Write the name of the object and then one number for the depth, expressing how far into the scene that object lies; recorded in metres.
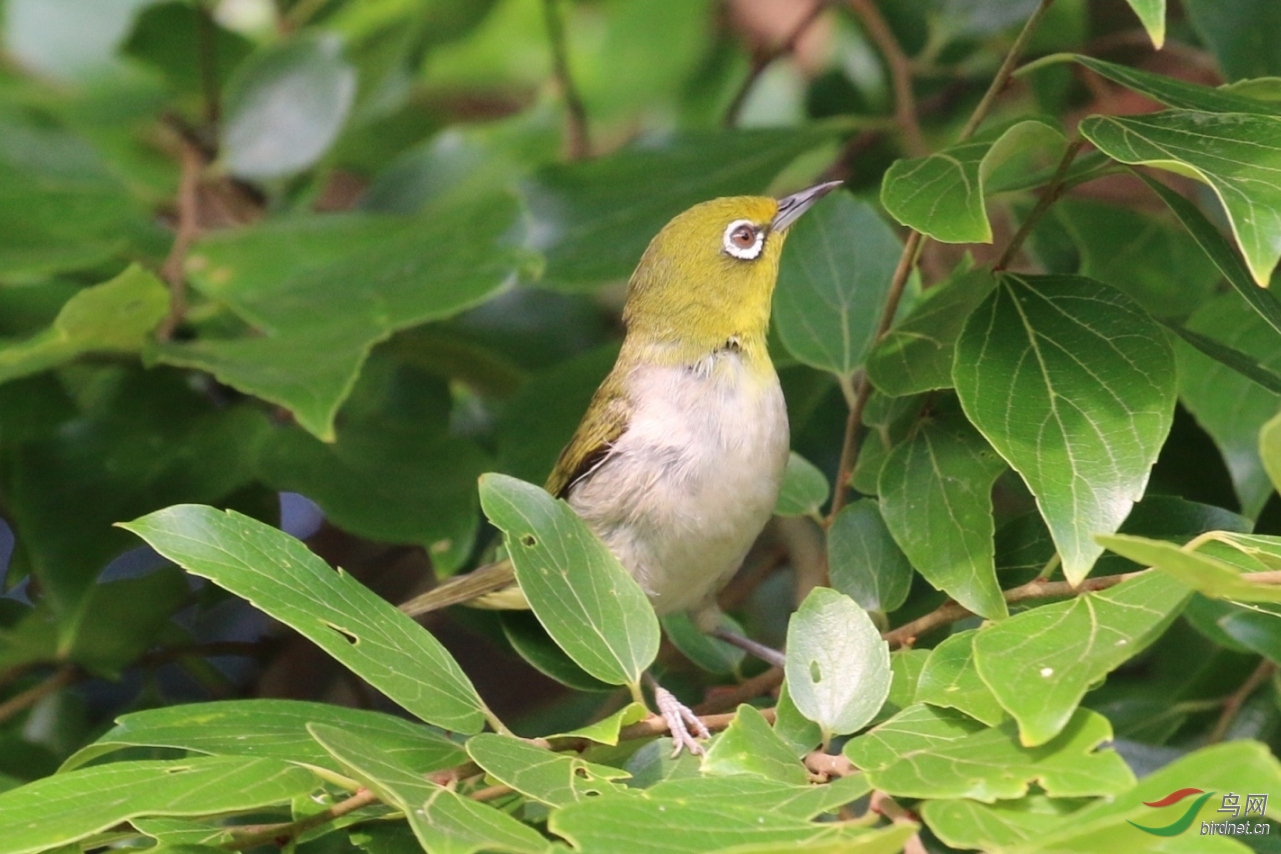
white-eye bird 5.01
